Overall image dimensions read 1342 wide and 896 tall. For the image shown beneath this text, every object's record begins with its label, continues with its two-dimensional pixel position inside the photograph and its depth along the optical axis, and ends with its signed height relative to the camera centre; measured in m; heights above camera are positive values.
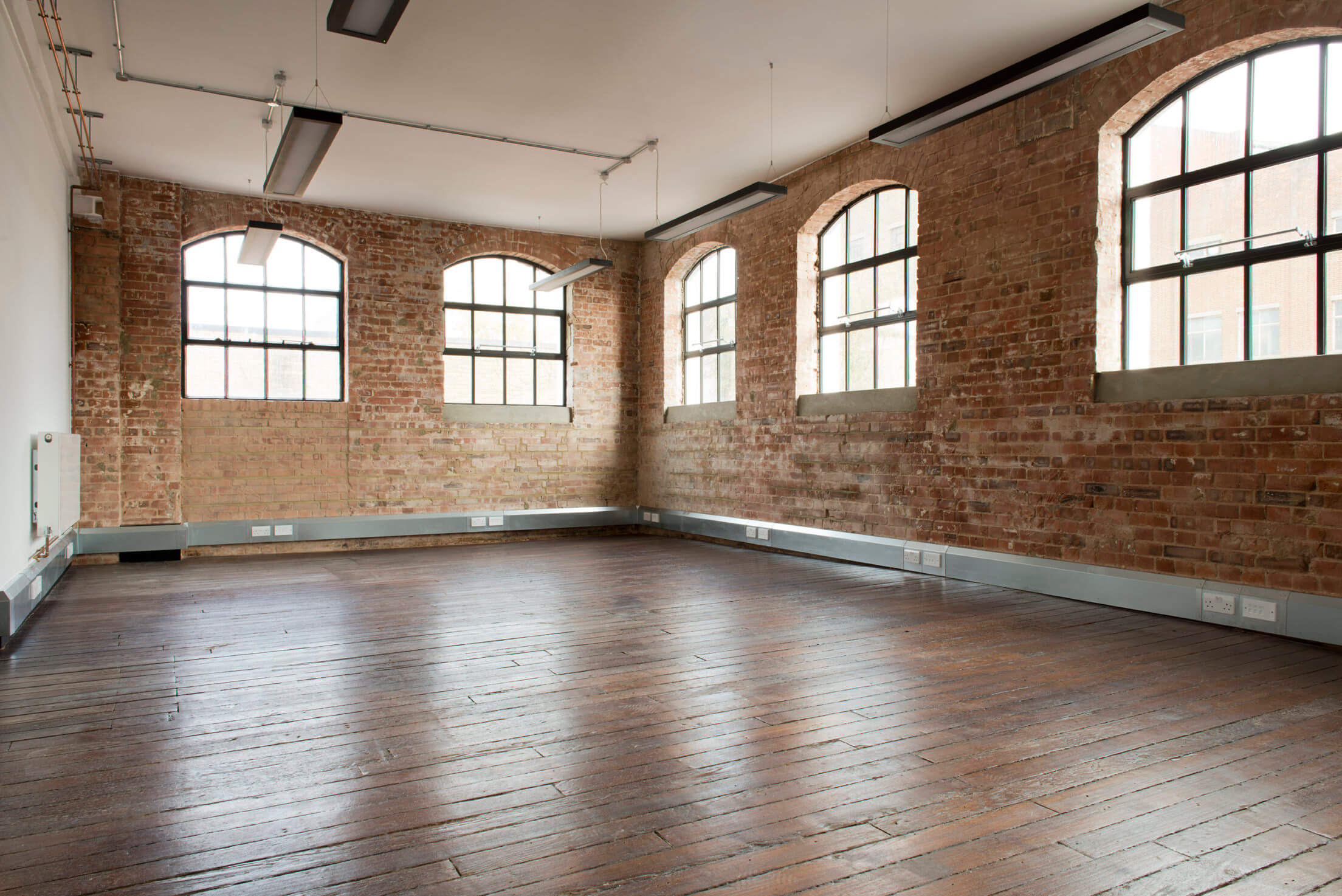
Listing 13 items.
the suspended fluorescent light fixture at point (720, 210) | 6.58 +1.98
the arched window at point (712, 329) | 9.94 +1.38
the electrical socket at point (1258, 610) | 4.69 -1.00
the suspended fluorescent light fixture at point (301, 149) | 4.98 +1.90
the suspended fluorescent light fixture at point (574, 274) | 8.77 +1.84
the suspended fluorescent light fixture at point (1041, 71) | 3.90 +1.97
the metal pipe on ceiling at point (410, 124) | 6.16 +2.76
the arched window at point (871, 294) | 7.52 +1.41
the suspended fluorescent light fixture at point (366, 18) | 3.63 +1.92
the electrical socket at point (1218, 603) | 4.88 -1.00
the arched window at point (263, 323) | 9.03 +1.31
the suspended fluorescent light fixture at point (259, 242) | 7.18 +1.79
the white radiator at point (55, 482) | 5.88 -0.36
